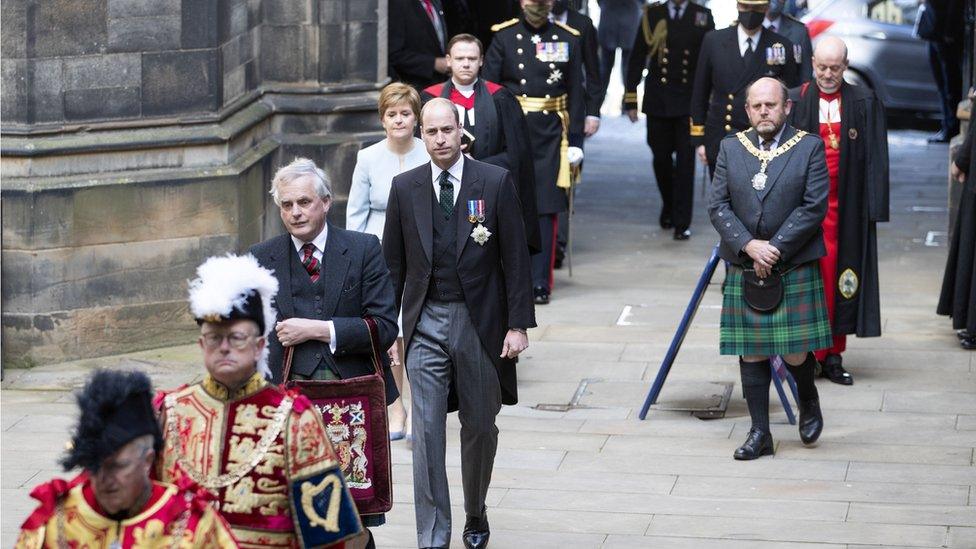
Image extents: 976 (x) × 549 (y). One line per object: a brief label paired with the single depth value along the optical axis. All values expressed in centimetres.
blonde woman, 1692
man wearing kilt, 1686
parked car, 4116
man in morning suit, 1408
